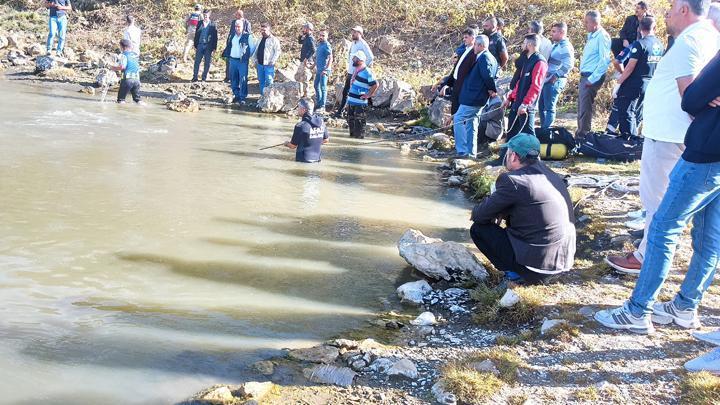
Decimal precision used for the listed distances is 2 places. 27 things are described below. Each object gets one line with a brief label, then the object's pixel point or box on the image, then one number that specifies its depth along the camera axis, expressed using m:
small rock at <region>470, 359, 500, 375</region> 4.15
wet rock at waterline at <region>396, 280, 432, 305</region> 5.62
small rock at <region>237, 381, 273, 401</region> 3.94
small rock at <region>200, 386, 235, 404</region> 3.93
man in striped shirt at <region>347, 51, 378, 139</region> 13.11
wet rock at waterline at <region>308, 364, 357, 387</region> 4.21
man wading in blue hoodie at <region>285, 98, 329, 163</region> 10.39
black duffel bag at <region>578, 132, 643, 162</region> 9.60
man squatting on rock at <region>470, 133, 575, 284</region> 5.24
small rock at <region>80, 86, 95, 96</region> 15.97
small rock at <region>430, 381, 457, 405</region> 3.91
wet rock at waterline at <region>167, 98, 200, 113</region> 14.89
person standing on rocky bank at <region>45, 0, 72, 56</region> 18.83
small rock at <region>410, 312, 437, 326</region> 5.16
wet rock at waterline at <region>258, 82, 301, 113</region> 15.74
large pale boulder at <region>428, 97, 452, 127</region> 13.70
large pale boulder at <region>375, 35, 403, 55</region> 19.58
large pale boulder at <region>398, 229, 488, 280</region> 5.92
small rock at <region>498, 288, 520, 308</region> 5.08
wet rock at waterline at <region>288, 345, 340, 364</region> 4.49
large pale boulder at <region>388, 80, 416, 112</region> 15.19
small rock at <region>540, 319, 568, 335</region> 4.67
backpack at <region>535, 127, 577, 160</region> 9.91
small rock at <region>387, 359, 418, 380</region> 4.26
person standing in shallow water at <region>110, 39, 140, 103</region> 14.68
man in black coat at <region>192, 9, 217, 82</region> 17.61
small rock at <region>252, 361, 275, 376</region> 4.36
